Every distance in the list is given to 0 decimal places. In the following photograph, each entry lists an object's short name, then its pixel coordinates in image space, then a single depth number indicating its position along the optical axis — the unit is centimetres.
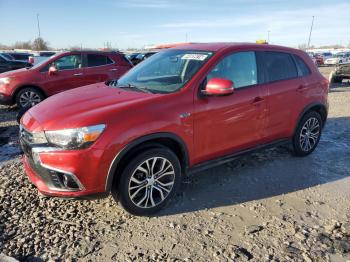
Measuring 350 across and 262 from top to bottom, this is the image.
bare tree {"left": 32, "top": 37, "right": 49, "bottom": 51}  6350
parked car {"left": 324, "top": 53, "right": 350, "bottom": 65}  3539
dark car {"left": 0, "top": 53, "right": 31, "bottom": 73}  1507
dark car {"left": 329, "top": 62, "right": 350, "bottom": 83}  1549
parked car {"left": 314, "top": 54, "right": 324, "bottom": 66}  3510
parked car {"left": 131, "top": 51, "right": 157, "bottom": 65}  1596
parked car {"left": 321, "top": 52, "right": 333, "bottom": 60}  3818
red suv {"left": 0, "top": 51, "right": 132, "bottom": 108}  873
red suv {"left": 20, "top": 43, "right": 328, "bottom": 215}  320
